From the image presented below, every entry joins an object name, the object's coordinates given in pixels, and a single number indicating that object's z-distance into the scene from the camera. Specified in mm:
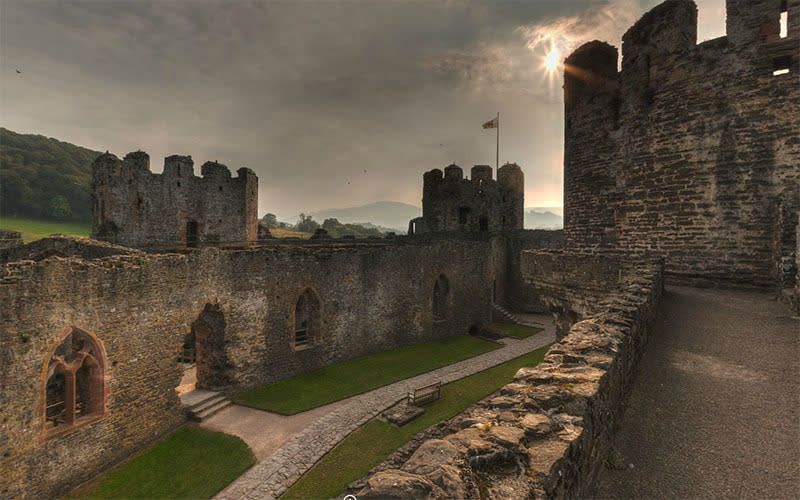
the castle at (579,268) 8602
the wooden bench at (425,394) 13680
